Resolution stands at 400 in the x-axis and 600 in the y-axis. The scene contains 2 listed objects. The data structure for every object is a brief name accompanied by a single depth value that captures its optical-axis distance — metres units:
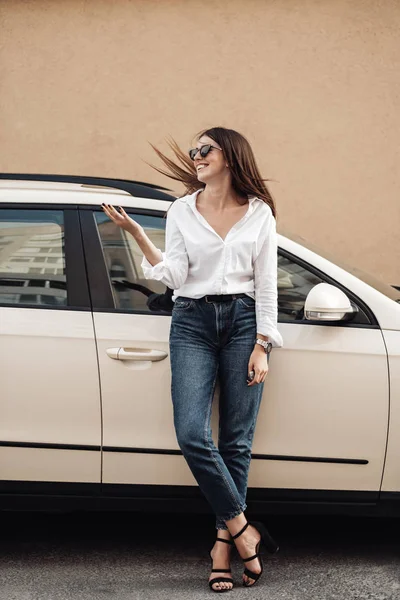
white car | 3.87
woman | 3.77
